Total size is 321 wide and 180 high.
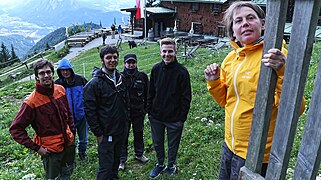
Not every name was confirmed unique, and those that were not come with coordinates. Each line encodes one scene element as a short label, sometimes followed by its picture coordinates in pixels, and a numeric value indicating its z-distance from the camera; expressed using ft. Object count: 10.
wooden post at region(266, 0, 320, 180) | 4.30
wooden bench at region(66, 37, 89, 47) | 107.02
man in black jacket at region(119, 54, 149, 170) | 16.44
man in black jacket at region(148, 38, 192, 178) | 14.42
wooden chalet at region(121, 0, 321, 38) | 93.25
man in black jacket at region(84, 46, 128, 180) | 13.34
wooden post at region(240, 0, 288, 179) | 4.93
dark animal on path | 82.69
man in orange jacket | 11.78
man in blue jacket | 16.19
